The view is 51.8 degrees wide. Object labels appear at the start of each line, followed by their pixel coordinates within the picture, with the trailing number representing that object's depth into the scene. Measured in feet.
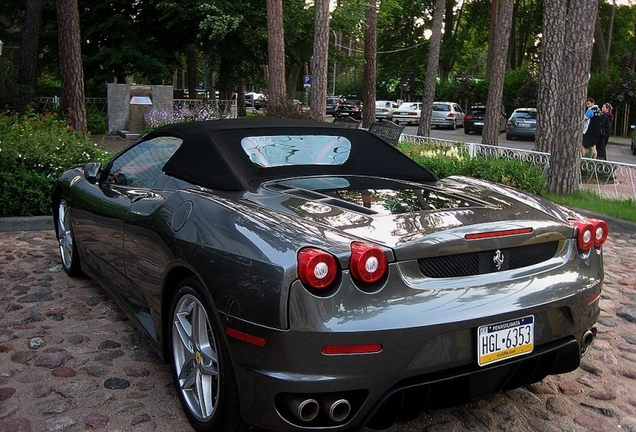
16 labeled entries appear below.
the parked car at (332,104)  167.53
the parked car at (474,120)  122.21
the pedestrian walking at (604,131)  58.90
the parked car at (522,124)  102.17
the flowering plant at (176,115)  54.95
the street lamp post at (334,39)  97.17
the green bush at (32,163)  25.71
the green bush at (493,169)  31.99
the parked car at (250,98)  196.24
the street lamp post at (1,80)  68.73
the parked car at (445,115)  136.98
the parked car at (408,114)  151.53
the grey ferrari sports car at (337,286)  8.19
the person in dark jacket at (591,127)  57.88
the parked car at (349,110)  158.30
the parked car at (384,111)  155.63
